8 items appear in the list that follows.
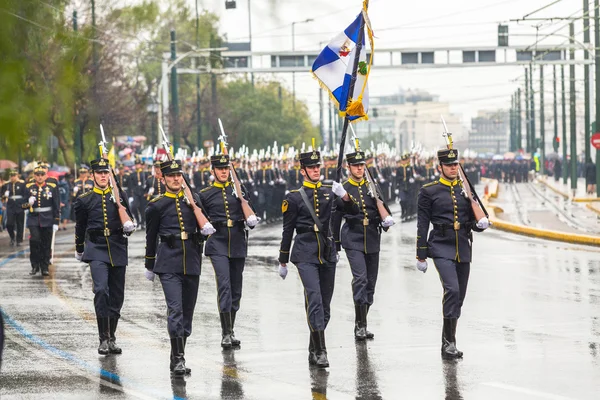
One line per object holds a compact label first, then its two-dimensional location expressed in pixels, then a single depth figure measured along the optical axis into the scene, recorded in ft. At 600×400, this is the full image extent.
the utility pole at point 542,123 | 299.25
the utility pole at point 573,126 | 197.57
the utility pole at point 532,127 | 366.84
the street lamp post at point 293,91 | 335.06
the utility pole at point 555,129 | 263.31
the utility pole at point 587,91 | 187.83
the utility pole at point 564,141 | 240.36
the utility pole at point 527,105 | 312.40
